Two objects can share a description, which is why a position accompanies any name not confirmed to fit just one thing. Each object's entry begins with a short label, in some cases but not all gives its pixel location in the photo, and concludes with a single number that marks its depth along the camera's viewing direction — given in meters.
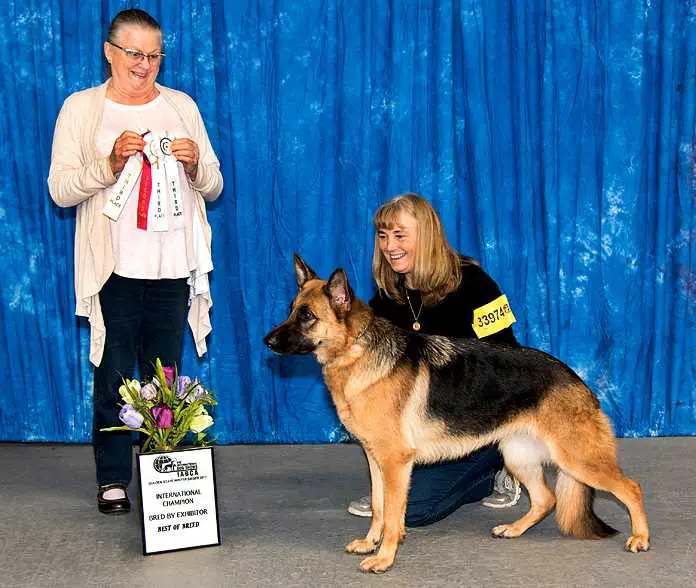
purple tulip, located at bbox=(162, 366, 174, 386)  3.35
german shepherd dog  3.08
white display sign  3.13
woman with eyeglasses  3.43
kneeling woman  3.49
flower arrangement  3.23
